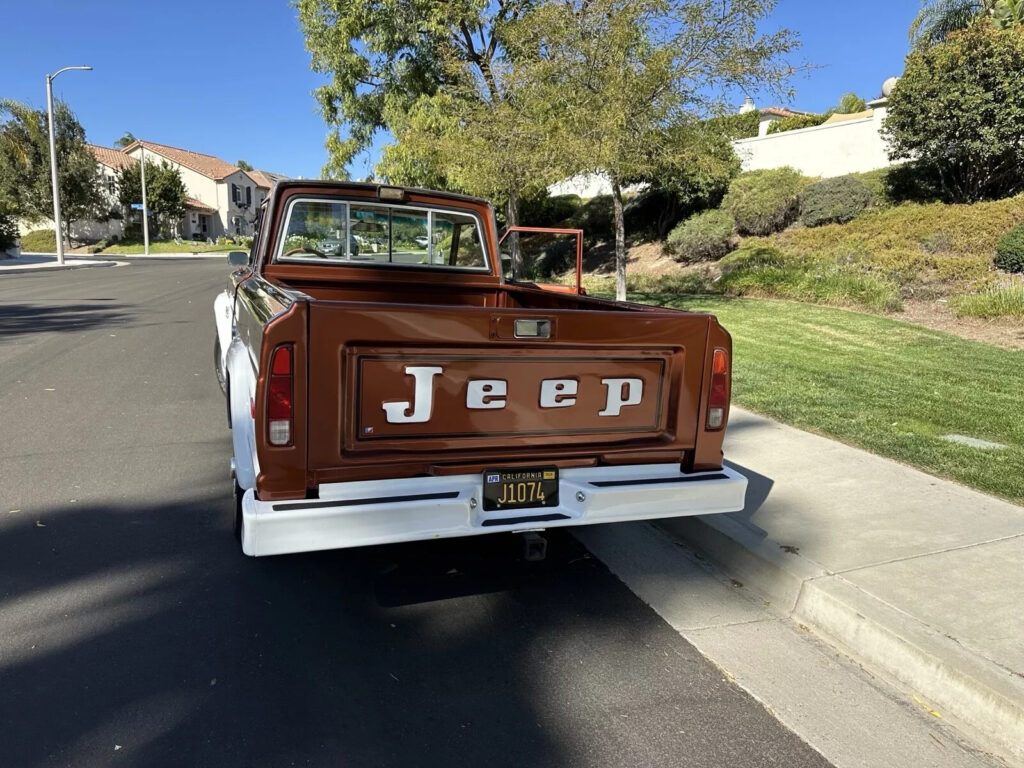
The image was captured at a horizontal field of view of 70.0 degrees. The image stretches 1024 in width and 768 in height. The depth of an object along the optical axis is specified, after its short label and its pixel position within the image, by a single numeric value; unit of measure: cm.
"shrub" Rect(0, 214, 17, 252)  3581
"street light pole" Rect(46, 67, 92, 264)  3050
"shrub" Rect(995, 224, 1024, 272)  1321
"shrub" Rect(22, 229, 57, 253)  4831
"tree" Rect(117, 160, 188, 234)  5162
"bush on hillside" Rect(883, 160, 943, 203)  1900
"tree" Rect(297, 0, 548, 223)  1883
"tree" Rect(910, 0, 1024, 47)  2107
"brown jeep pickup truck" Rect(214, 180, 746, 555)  283
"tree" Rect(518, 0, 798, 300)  1077
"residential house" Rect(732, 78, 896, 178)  2339
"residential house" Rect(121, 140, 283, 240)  6344
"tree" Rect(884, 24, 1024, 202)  1664
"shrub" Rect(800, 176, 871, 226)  1914
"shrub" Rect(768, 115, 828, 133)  3547
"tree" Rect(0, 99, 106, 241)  4248
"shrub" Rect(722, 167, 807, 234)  2033
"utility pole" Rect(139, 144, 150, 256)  4500
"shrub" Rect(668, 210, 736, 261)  1988
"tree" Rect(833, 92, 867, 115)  4781
